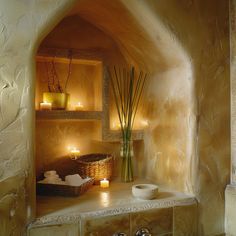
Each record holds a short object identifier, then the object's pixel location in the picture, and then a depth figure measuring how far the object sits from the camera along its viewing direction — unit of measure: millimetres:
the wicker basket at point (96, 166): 1850
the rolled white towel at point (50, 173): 1761
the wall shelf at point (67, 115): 1676
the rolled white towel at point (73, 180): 1710
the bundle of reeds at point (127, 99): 1946
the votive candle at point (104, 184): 1855
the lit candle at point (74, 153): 1917
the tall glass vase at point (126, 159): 1944
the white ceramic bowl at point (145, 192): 1553
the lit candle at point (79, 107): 1885
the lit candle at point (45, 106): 1721
